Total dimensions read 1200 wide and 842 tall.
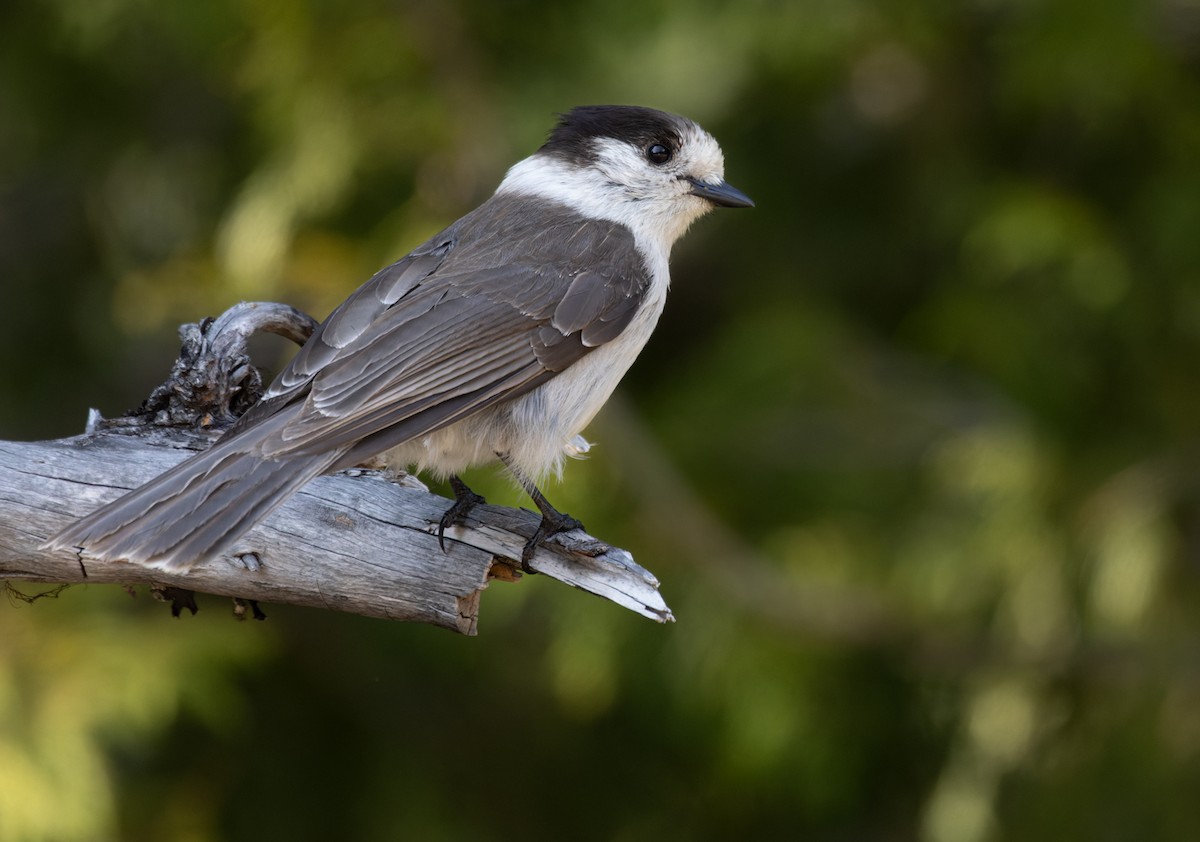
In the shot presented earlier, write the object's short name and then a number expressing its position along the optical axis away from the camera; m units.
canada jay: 5.95
